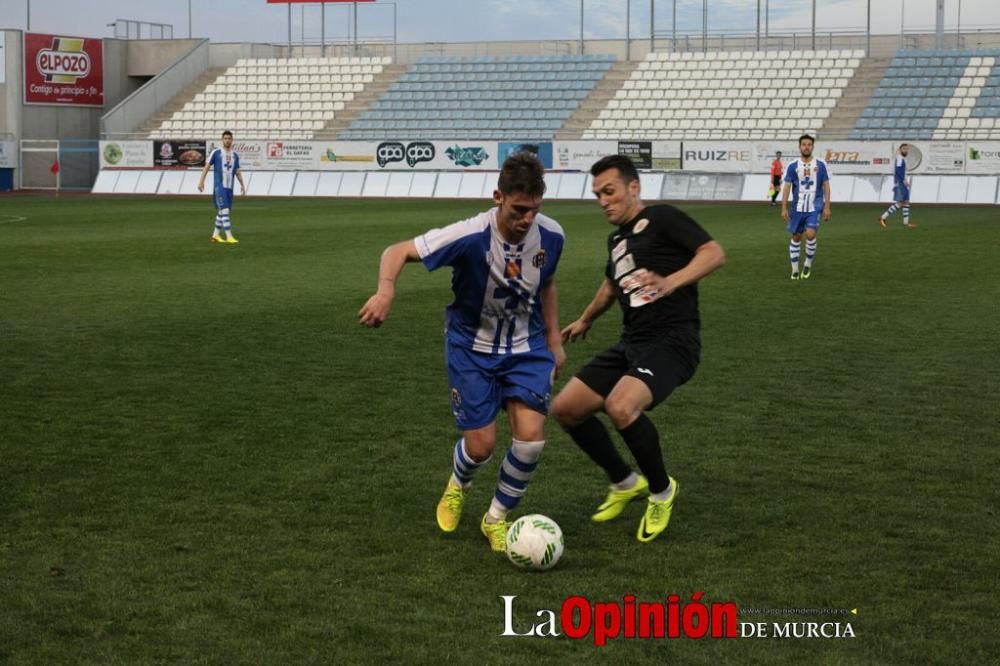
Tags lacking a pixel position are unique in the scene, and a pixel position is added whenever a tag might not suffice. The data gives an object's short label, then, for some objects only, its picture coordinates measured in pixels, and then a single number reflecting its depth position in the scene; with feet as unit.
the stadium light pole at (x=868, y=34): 174.77
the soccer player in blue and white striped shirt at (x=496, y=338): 20.17
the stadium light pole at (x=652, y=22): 183.42
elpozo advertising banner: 182.91
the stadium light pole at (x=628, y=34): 188.46
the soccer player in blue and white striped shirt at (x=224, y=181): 82.43
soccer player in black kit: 20.86
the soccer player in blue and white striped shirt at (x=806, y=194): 64.64
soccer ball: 18.90
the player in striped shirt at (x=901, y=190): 102.83
